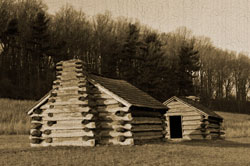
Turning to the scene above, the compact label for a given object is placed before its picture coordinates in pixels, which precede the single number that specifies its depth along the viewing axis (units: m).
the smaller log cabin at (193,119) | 27.26
